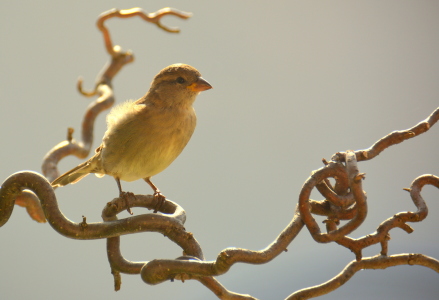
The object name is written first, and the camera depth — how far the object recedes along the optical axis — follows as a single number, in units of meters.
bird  5.00
